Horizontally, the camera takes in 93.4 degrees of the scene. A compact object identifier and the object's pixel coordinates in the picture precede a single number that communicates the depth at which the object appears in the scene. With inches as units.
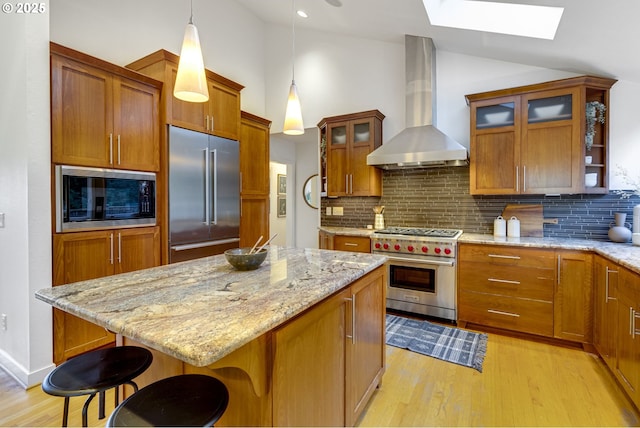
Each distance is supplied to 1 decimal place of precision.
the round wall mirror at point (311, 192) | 219.6
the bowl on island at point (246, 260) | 61.4
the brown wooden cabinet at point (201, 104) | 108.9
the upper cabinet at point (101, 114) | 85.5
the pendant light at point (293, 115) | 84.0
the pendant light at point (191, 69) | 56.9
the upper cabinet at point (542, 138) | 106.7
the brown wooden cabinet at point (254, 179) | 152.2
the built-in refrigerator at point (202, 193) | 112.1
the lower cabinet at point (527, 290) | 98.3
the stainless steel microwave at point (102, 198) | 86.8
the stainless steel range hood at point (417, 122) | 128.4
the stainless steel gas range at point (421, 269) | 118.9
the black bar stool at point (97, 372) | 40.1
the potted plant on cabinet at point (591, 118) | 108.0
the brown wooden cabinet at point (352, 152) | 149.9
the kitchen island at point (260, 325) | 34.7
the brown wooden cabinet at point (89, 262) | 86.3
